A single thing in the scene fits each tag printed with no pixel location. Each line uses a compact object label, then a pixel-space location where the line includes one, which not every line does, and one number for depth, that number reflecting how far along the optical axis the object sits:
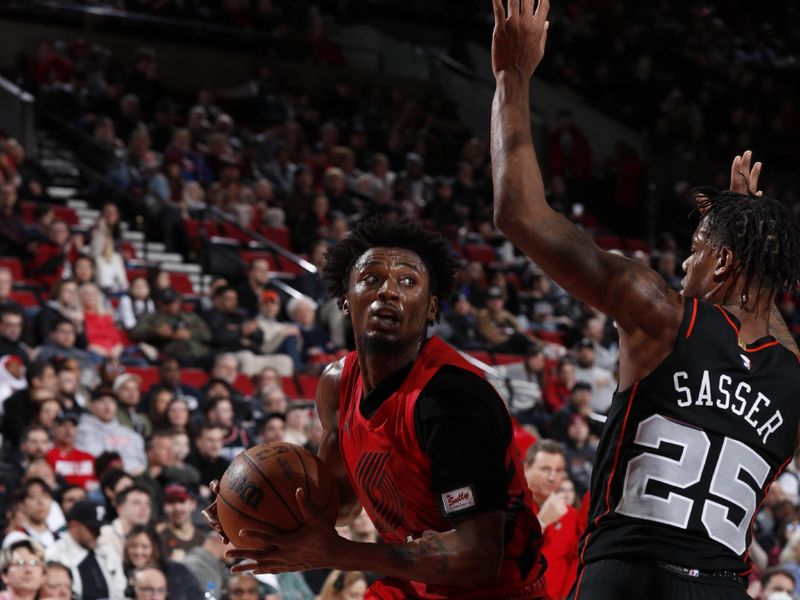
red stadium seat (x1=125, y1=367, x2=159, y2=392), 19.48
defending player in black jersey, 5.91
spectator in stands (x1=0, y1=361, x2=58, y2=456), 16.56
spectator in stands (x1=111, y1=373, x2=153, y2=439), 17.66
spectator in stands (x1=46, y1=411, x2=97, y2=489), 16.23
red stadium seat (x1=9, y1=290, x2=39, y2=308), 20.40
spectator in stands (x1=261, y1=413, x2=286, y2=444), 17.56
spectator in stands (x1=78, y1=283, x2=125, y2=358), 19.64
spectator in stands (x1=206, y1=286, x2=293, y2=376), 20.95
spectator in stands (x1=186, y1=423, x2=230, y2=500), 17.27
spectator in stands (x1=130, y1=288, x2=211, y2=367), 20.39
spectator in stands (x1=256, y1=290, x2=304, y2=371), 21.48
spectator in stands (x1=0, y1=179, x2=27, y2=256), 21.89
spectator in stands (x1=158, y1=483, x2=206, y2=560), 14.78
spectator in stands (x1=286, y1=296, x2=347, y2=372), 21.75
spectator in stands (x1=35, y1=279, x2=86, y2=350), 19.08
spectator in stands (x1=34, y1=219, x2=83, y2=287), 21.20
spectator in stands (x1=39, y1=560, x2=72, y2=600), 12.84
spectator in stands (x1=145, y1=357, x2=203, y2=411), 18.97
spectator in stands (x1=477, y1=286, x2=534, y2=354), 25.39
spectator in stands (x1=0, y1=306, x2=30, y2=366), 17.91
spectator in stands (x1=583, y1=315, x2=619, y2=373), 25.47
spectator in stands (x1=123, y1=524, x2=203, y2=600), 14.00
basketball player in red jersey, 6.44
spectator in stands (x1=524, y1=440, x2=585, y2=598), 10.89
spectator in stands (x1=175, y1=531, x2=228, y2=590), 14.56
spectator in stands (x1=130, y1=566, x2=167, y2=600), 13.45
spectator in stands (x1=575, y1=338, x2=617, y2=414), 23.97
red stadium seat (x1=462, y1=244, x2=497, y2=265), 29.47
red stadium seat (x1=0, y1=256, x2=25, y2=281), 21.37
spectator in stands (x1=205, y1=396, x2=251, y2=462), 17.89
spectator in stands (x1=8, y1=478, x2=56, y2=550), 14.30
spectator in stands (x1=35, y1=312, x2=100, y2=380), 18.48
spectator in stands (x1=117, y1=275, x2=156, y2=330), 20.97
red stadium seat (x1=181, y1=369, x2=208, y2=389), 19.98
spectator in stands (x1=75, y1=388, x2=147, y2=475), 16.84
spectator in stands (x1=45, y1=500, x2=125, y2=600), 13.87
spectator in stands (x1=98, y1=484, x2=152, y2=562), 14.35
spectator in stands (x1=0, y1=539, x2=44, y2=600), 12.64
